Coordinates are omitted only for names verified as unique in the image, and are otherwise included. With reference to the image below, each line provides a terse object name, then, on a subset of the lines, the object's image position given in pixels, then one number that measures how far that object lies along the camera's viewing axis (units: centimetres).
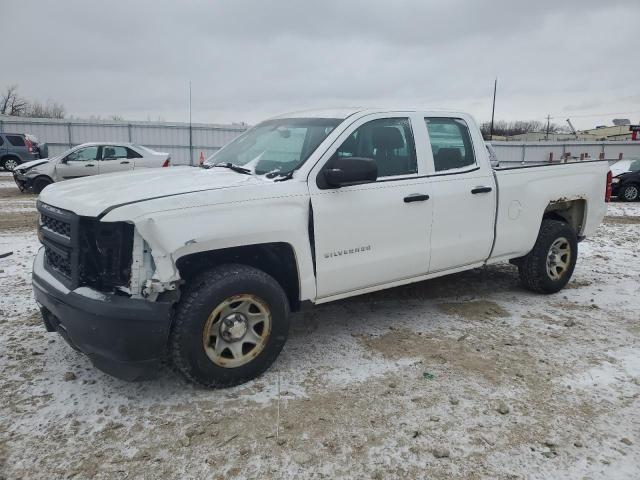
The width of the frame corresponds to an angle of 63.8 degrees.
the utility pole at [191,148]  2731
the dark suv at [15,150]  2108
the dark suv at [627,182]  1561
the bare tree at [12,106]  5691
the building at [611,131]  5194
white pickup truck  306
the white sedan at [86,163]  1409
